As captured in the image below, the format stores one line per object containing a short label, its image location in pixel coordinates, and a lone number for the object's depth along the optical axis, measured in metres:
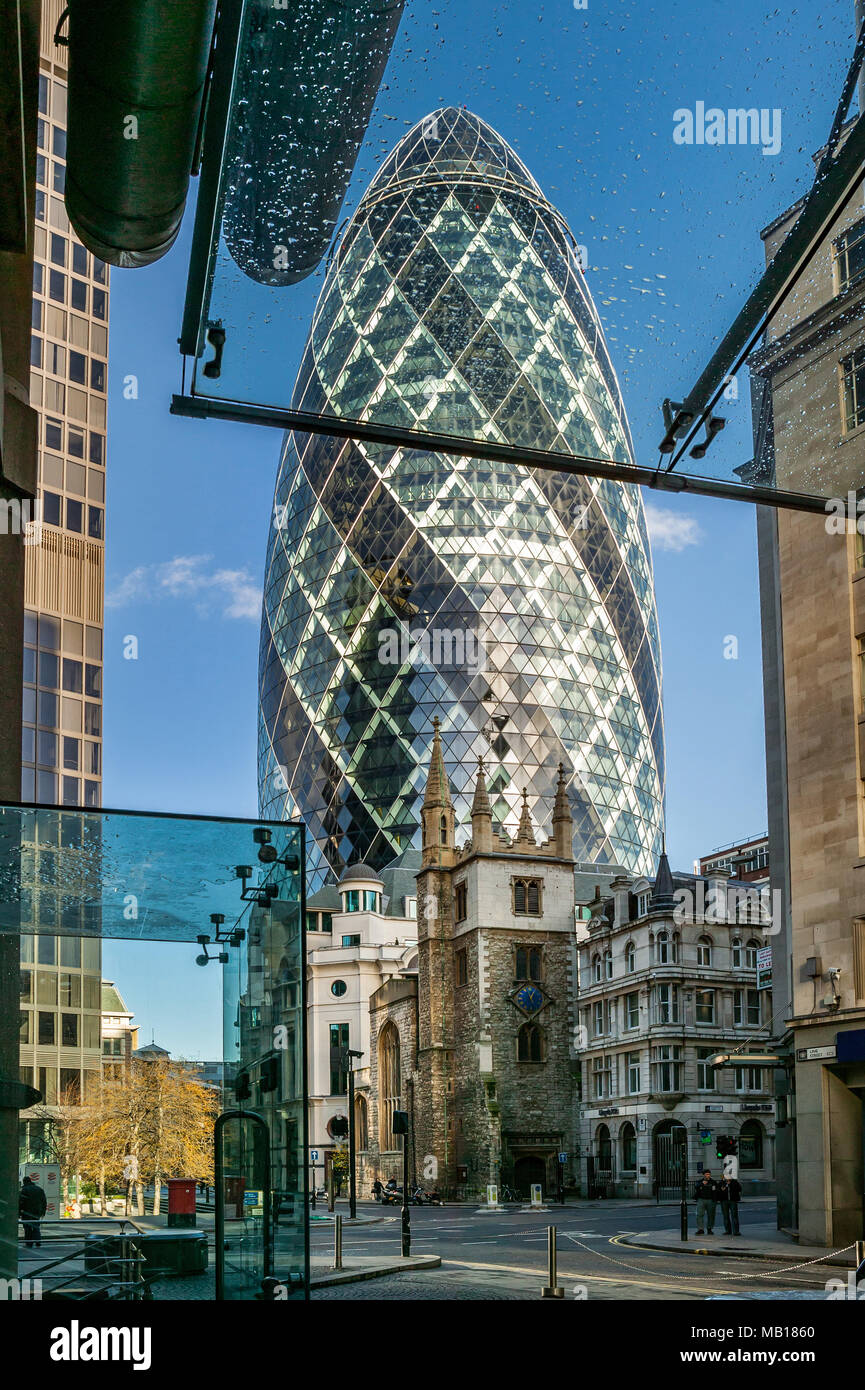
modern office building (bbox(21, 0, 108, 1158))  51.31
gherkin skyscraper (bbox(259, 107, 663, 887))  90.69
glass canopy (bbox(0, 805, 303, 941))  8.31
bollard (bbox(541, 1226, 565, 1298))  14.25
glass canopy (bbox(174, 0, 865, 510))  3.82
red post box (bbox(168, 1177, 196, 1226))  9.20
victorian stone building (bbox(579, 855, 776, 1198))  52.50
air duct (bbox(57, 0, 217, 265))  3.70
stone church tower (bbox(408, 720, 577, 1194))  61.31
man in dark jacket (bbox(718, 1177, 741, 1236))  25.94
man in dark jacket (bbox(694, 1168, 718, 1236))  26.27
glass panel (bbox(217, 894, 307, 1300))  8.77
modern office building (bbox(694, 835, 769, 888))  98.56
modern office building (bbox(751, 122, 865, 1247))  22.03
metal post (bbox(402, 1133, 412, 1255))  21.38
